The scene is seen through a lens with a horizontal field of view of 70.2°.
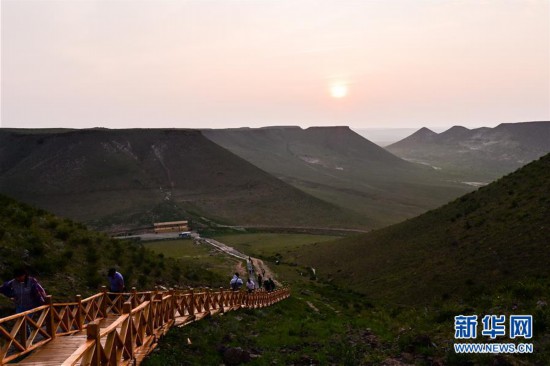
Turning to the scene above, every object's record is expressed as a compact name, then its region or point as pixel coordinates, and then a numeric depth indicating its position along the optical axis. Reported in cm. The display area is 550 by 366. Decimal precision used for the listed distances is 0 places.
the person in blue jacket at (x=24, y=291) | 1002
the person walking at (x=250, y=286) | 2322
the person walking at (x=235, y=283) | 2195
